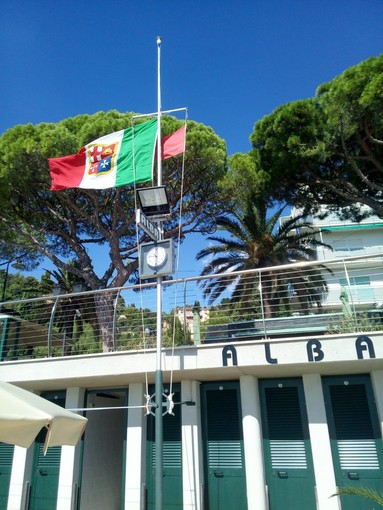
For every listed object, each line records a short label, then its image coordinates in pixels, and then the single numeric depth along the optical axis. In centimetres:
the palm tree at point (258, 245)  1709
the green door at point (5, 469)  839
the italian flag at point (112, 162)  747
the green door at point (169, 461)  738
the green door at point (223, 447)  720
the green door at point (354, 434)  666
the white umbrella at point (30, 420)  407
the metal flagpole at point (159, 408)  520
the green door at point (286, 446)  692
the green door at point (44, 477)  803
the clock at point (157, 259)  632
